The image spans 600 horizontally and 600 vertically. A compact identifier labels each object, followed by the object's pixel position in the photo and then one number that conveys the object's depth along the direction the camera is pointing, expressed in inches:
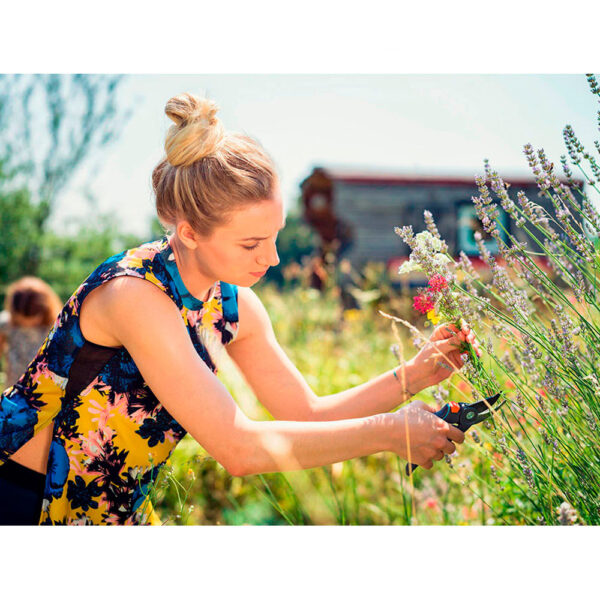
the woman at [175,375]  47.1
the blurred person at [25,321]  154.5
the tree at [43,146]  191.6
